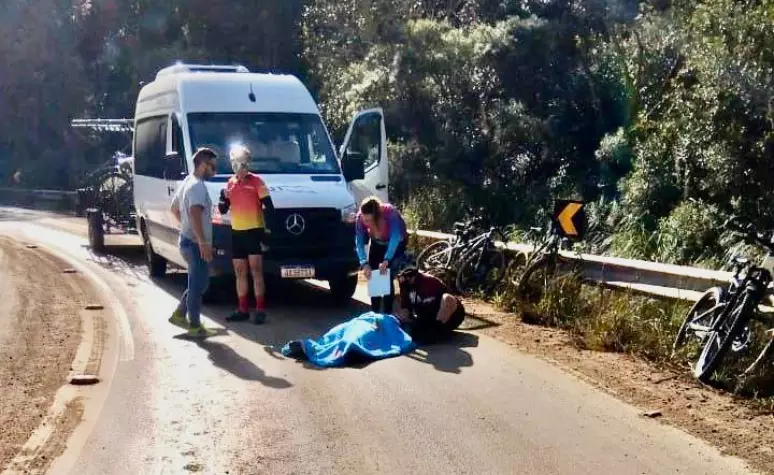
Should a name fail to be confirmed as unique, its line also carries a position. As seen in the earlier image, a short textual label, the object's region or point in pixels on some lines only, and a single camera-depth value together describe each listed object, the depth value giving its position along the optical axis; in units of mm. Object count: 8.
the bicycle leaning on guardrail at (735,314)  7711
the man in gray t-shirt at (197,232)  10148
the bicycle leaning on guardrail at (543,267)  11195
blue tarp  8969
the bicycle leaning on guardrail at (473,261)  12592
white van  11703
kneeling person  9859
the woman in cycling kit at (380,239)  10461
